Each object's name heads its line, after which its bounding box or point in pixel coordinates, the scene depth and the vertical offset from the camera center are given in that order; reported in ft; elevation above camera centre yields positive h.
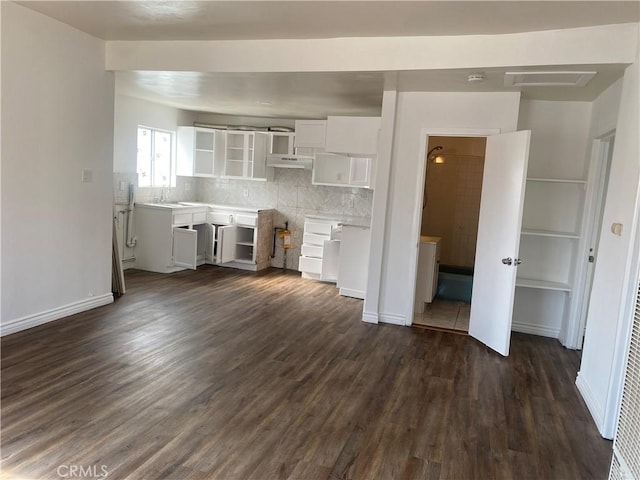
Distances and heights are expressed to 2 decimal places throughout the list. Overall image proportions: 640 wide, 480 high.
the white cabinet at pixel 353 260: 18.67 -2.77
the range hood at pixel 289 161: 23.25 +1.19
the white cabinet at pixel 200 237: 21.36 -2.73
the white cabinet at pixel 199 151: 24.13 +1.39
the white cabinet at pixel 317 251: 21.03 -2.93
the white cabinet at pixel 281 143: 23.68 +2.11
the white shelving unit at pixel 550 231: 14.98 -0.84
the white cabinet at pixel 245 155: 23.67 +1.36
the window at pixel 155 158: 22.67 +0.85
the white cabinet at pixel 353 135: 16.25 +1.88
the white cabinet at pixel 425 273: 17.16 -2.79
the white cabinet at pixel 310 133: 19.61 +2.20
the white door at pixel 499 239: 13.04 -1.11
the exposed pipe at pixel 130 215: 21.40 -1.84
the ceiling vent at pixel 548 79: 11.47 +3.13
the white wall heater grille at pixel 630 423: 6.63 -3.10
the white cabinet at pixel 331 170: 22.44 +0.86
